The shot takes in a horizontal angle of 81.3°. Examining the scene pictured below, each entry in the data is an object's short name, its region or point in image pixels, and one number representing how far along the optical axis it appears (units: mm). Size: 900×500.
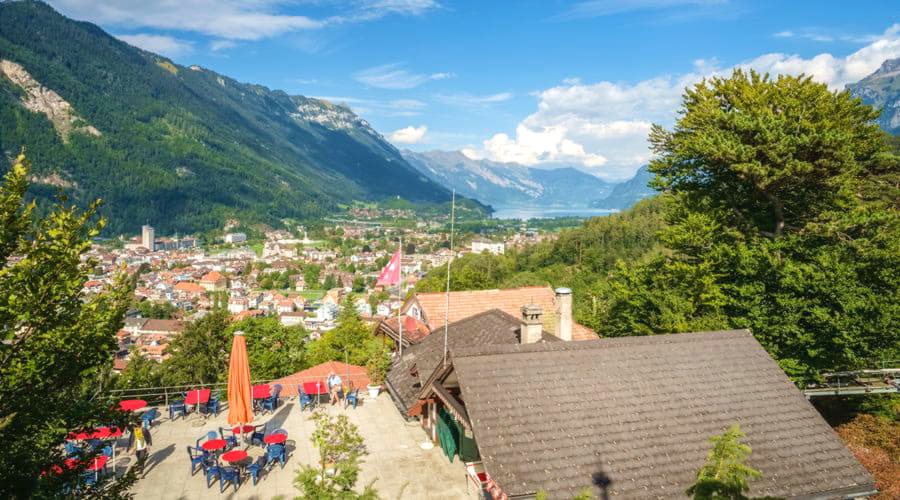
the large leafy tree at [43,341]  5988
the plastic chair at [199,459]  11641
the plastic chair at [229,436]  12911
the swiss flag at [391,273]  16953
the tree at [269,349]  28984
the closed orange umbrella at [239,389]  12555
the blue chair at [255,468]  11320
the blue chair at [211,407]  15430
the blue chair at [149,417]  14048
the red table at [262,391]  15477
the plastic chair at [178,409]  14984
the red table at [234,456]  11242
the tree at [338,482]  5311
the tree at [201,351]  26828
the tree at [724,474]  4246
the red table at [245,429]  13391
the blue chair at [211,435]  13194
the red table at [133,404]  13195
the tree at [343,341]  32281
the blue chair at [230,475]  11073
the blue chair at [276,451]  11984
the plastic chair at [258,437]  13375
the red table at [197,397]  14797
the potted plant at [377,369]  17150
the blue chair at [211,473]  11188
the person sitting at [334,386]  16484
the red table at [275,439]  12148
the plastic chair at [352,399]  16095
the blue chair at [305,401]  16100
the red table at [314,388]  15975
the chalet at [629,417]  8789
